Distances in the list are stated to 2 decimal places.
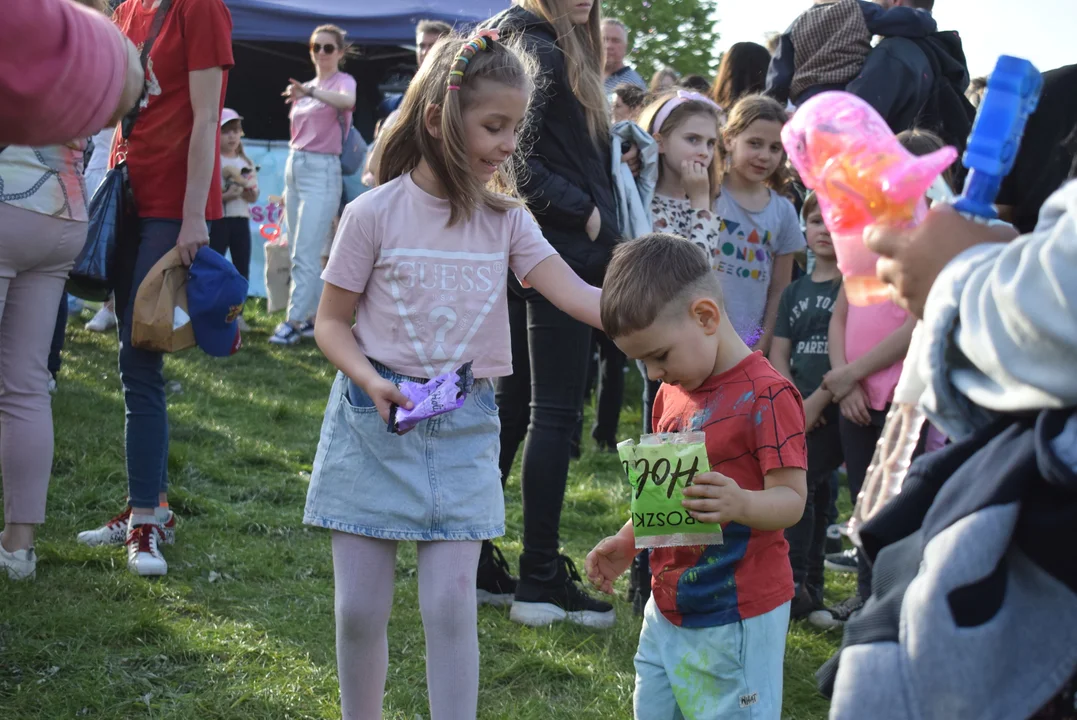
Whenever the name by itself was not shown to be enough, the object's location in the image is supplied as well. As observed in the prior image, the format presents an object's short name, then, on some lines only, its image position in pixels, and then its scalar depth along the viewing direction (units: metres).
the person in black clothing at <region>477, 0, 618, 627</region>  3.61
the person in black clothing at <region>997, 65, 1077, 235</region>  2.10
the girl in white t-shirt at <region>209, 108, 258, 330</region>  8.62
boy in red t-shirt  2.21
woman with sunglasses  8.82
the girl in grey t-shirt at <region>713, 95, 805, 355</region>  4.19
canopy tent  11.12
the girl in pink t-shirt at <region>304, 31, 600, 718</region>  2.50
